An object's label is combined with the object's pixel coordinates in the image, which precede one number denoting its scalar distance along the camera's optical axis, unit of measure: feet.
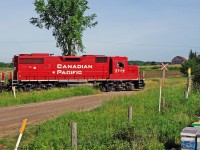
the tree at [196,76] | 104.22
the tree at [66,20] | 188.96
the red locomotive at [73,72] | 123.03
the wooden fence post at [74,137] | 32.58
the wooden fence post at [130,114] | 45.71
